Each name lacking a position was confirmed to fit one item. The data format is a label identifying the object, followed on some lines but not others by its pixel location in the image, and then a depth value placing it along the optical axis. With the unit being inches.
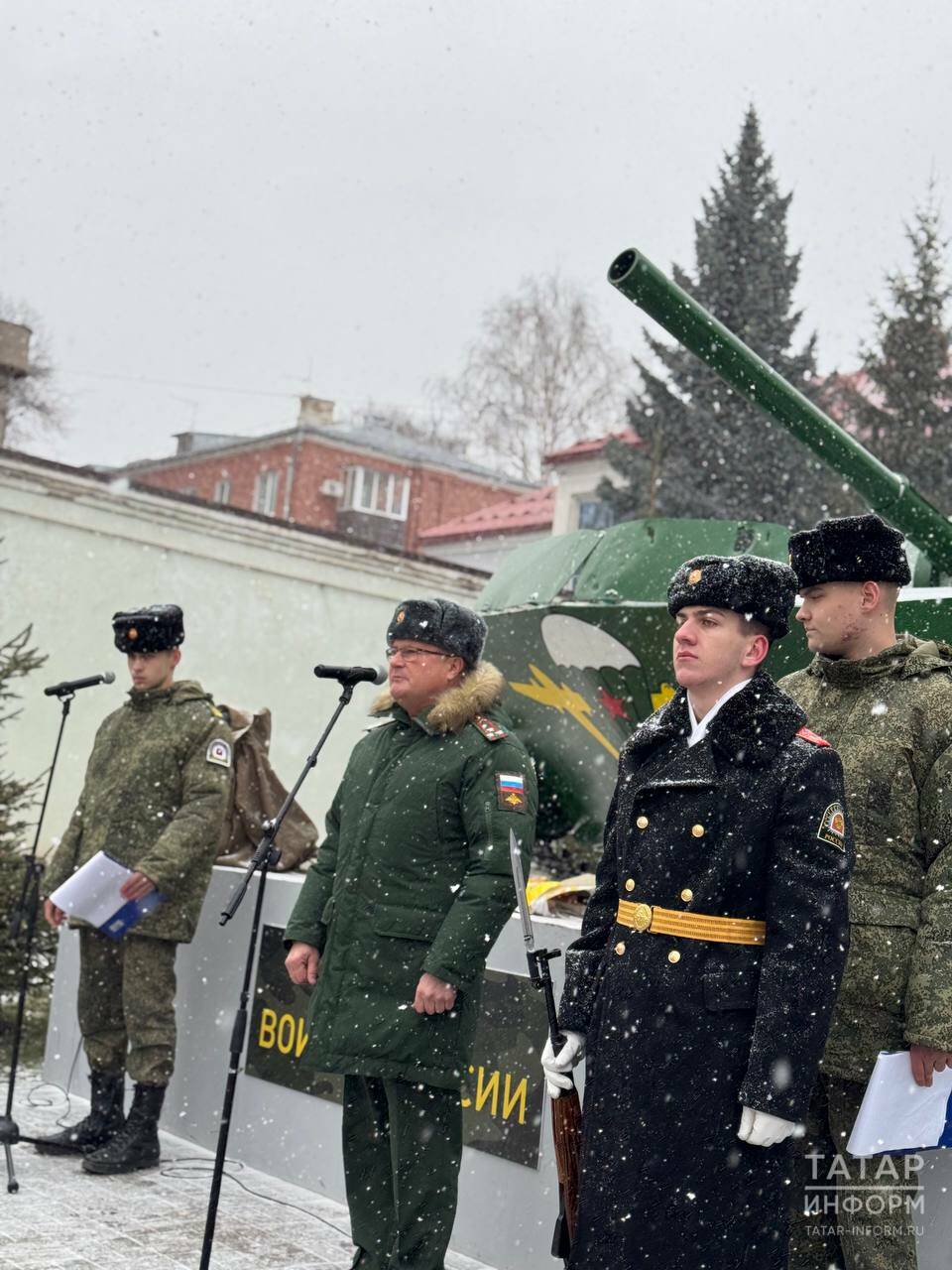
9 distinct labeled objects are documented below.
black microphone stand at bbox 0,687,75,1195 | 242.2
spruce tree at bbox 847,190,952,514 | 1066.1
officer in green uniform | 186.2
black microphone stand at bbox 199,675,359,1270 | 192.4
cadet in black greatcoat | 132.9
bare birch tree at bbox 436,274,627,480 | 1405.0
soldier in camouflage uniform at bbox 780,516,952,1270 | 153.5
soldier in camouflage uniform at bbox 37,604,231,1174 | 258.7
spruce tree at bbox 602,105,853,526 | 1045.2
